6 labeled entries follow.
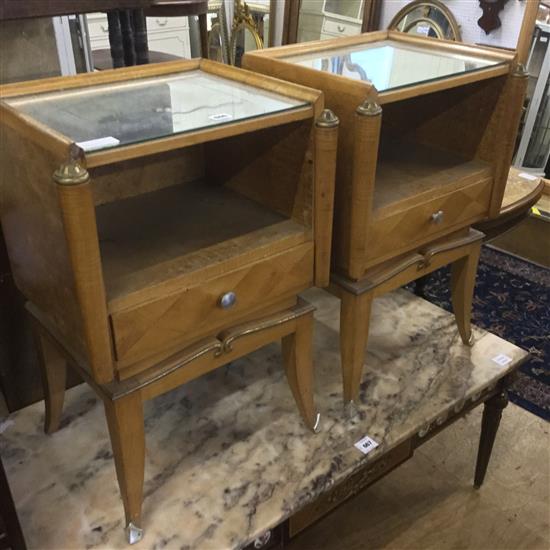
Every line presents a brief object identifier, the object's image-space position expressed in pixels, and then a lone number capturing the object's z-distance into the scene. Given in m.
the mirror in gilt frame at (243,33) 2.79
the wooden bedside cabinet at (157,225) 0.76
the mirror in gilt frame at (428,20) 2.42
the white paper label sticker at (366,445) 1.14
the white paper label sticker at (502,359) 1.37
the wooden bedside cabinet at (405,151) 0.98
